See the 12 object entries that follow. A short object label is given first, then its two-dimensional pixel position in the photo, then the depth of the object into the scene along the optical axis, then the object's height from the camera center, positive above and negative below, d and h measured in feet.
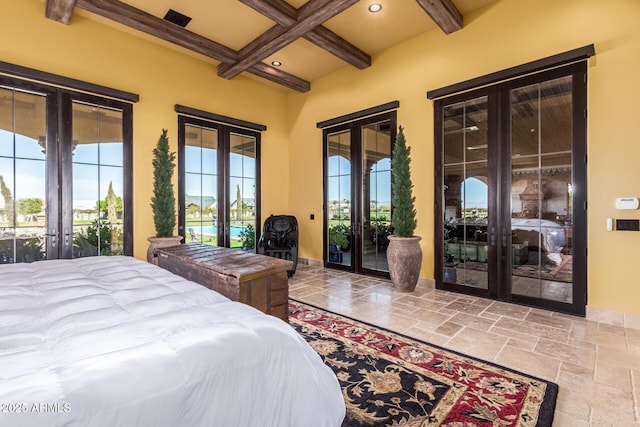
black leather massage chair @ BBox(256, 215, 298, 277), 17.51 -1.44
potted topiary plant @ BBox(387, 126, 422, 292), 13.92 -0.88
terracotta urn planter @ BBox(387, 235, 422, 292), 13.89 -2.17
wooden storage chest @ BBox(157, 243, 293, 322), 7.18 -1.56
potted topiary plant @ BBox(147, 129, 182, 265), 14.97 +0.85
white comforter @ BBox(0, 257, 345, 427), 2.39 -1.36
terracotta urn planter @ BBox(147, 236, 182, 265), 14.40 -1.34
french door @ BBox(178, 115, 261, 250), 17.30 +1.84
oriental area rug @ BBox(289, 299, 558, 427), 5.72 -3.75
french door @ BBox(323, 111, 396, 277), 17.19 +1.20
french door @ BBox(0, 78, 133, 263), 12.33 +1.78
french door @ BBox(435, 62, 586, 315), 11.19 +0.89
